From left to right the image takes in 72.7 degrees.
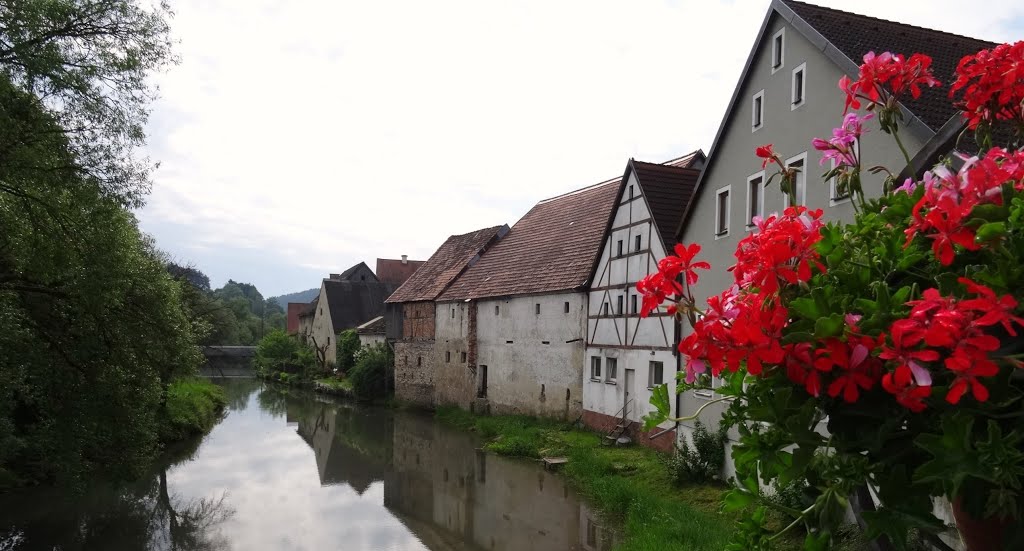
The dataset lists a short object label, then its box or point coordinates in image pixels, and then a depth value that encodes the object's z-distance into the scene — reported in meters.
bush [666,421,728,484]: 12.09
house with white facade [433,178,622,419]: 19.53
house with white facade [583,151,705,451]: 15.02
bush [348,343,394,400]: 31.77
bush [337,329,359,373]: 38.22
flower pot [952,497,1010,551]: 1.42
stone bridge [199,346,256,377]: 53.66
